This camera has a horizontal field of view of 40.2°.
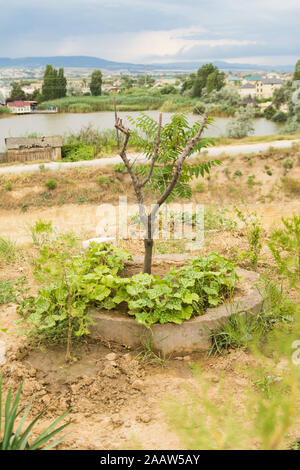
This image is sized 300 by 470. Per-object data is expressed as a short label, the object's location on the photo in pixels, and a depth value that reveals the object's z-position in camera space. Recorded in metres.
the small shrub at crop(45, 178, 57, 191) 10.84
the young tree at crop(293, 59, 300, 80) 18.17
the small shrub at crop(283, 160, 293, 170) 12.18
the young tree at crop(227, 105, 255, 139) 16.23
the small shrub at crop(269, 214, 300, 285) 3.24
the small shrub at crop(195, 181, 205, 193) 11.49
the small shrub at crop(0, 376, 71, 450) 2.06
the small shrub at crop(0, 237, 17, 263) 5.63
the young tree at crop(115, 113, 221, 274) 3.88
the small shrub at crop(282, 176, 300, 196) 11.53
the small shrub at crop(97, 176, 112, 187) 11.24
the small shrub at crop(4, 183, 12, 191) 10.65
